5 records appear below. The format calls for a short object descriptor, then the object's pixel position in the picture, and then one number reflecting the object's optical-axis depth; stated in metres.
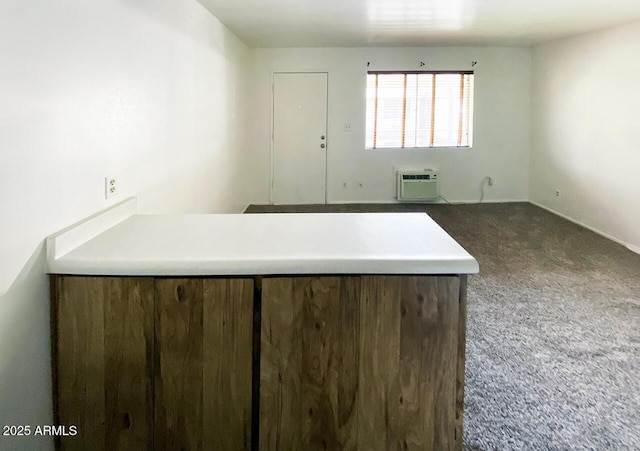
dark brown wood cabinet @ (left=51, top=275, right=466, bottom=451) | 1.57
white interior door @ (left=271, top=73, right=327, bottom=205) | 7.29
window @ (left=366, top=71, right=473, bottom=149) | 7.35
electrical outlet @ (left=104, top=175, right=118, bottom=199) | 2.22
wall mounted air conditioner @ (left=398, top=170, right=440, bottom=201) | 7.38
